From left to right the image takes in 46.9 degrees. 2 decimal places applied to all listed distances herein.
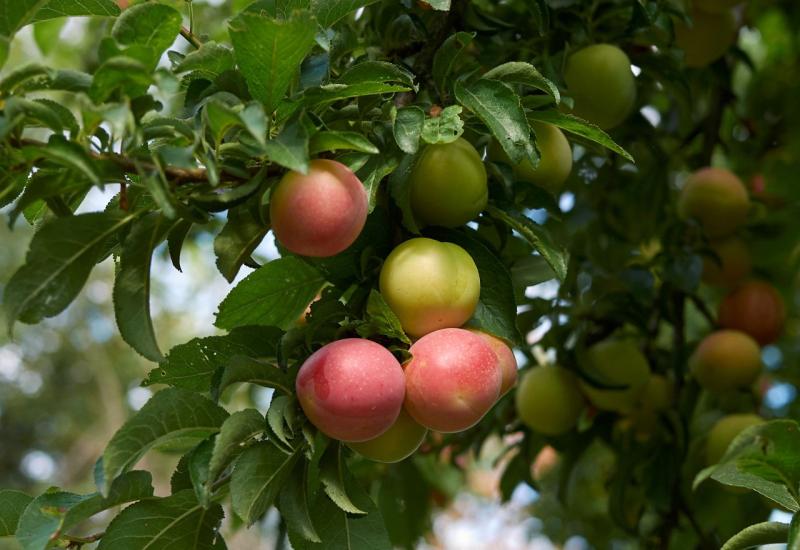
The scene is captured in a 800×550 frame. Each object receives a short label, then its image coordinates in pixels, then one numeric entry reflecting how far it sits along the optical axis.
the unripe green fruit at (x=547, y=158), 0.90
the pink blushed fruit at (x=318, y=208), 0.66
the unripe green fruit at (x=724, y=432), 1.32
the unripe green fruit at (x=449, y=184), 0.79
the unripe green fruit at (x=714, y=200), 1.48
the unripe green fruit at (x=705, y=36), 1.37
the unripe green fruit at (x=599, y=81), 1.05
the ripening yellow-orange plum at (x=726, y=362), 1.43
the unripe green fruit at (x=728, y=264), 1.54
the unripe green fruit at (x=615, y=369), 1.30
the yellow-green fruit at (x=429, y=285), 0.73
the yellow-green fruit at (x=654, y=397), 1.41
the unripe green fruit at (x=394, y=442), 0.76
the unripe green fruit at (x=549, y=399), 1.29
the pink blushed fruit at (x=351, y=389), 0.67
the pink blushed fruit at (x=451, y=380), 0.70
